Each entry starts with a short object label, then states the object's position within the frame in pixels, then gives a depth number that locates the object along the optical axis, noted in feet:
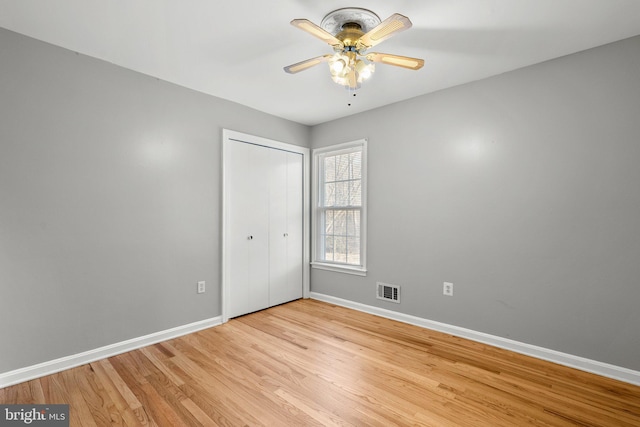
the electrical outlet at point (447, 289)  9.78
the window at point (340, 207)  12.18
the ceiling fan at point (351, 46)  6.11
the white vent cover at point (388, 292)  11.01
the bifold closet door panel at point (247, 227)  11.10
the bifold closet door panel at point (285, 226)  12.51
